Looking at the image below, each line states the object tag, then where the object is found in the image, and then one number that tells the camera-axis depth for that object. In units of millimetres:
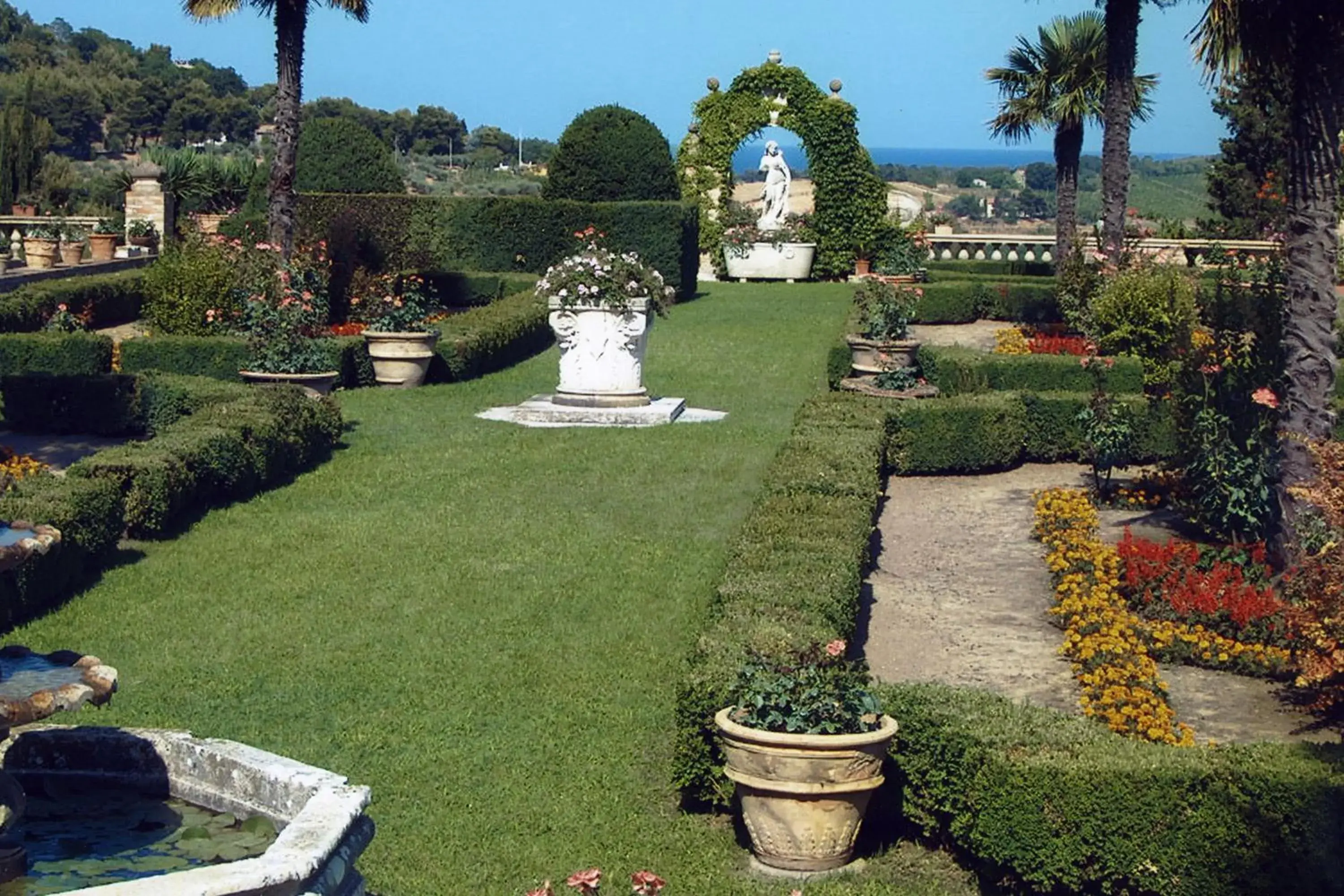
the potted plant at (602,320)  16781
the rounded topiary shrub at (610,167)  29891
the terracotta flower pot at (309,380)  16922
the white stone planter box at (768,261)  32594
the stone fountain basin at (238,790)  4520
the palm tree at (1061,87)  28750
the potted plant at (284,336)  17078
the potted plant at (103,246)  30141
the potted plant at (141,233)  31500
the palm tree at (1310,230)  11102
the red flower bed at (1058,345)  21906
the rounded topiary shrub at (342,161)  29016
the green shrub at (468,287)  26844
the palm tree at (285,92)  20984
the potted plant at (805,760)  6367
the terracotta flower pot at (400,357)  18812
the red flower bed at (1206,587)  10133
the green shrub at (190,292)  20469
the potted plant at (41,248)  27656
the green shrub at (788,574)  7070
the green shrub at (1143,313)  17906
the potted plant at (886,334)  18516
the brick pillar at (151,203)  31484
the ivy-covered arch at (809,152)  33812
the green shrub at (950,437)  15492
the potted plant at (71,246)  29531
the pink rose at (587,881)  5145
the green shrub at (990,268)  32094
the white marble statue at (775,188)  33969
